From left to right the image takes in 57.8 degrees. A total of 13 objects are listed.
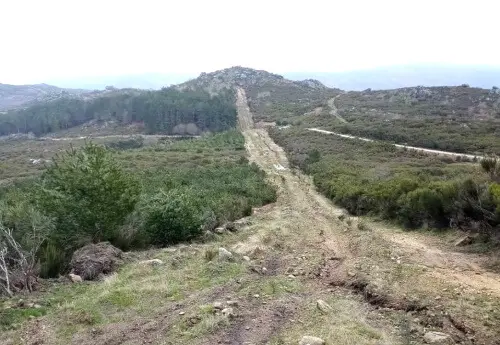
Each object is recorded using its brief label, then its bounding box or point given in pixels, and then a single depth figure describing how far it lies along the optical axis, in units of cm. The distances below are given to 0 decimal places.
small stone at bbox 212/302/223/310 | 998
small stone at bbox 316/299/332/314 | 1001
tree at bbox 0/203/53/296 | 1218
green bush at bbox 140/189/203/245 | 1773
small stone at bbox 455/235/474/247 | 1542
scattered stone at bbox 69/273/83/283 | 1281
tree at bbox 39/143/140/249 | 1662
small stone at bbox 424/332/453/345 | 850
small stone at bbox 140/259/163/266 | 1384
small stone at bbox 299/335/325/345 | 835
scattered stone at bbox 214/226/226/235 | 1905
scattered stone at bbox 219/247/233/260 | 1405
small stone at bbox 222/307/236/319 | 956
